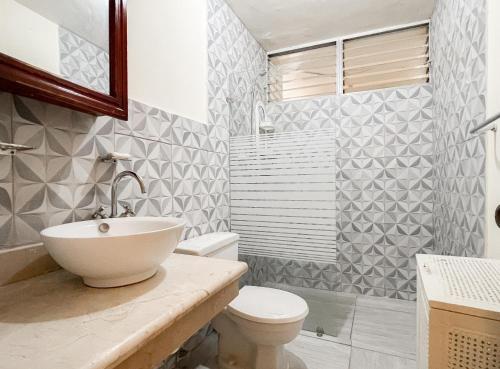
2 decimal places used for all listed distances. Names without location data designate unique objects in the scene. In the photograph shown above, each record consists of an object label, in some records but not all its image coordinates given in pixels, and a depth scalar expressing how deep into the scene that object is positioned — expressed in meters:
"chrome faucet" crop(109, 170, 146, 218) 1.11
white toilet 1.33
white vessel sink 0.70
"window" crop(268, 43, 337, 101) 2.72
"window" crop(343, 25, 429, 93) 2.43
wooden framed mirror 0.79
